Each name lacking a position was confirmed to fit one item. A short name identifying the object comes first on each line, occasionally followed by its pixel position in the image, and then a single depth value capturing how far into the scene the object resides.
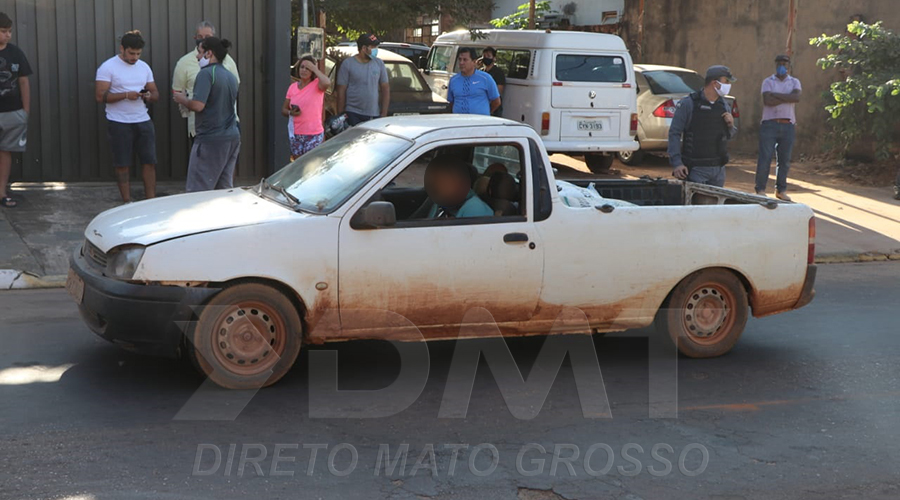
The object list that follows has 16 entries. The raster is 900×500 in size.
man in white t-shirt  10.96
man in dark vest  10.31
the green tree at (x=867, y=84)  16.09
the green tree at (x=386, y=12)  14.86
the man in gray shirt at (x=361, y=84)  12.80
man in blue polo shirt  13.29
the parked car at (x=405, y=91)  15.77
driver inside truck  6.90
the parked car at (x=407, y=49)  22.96
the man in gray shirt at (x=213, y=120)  9.73
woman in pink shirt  11.34
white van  15.52
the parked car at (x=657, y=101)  17.25
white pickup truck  6.00
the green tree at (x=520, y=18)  23.82
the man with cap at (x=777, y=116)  14.33
